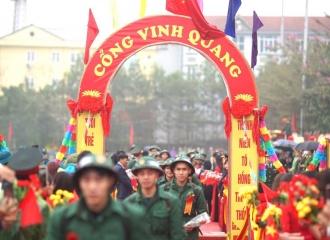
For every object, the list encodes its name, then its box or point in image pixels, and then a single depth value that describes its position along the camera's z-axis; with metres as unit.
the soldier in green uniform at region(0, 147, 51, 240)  8.87
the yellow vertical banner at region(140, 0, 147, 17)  19.06
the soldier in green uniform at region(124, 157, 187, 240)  9.48
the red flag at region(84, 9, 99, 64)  18.52
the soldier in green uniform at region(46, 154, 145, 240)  7.00
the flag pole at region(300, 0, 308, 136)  43.47
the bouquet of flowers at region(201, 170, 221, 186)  21.83
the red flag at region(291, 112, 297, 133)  40.44
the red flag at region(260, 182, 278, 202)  11.13
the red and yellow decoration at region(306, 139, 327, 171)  17.58
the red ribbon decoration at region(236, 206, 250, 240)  16.55
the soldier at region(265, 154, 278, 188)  20.88
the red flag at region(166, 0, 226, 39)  16.61
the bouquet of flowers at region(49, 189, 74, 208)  10.44
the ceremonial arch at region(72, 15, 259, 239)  16.73
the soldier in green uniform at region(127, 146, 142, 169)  23.42
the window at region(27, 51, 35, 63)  91.44
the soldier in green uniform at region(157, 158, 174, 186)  15.20
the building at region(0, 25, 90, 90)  89.62
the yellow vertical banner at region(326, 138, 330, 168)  17.44
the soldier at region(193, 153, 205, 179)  22.63
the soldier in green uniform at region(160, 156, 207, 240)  12.98
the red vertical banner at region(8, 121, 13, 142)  59.61
